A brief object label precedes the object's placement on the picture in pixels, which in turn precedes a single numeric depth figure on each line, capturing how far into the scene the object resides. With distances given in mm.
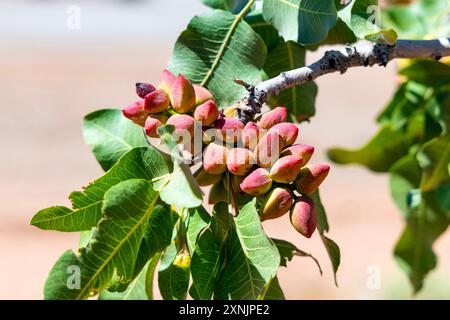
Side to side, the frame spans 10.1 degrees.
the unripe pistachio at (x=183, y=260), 1395
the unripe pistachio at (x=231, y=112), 1400
